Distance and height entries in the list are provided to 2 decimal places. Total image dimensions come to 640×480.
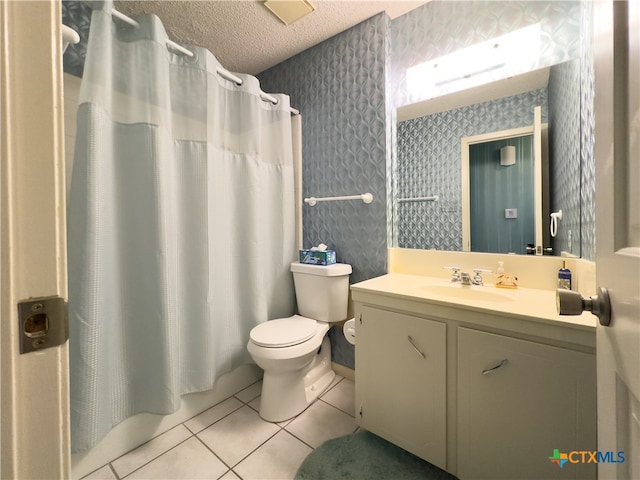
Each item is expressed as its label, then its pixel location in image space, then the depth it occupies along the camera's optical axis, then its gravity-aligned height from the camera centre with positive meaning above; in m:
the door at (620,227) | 0.38 +0.01
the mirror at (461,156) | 1.18 +0.41
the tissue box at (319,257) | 1.72 -0.14
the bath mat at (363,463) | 1.11 -1.00
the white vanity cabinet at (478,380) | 0.81 -0.53
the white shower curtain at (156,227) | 1.06 +0.06
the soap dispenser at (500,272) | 1.28 -0.19
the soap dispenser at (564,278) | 1.08 -0.19
